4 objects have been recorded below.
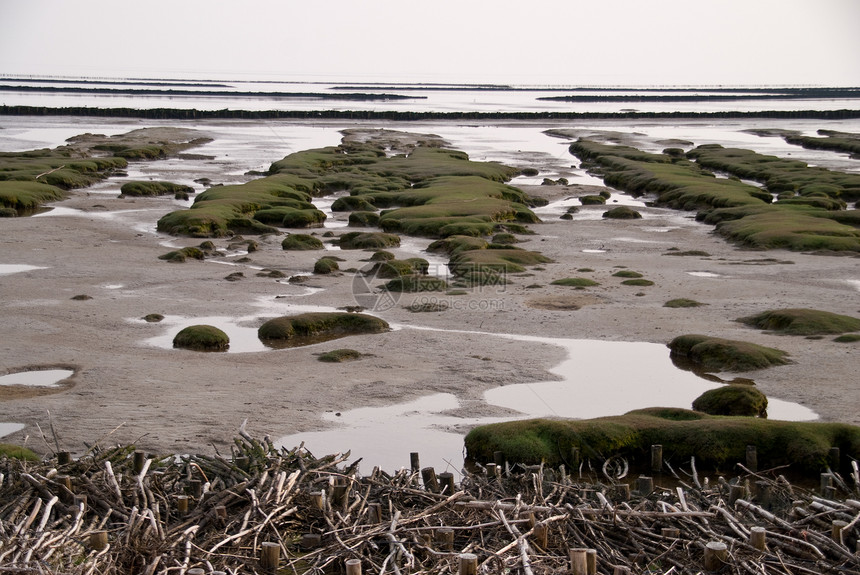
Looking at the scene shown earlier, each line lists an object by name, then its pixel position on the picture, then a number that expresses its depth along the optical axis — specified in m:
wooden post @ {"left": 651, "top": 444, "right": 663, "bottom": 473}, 18.56
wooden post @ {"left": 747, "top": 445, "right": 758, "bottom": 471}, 18.20
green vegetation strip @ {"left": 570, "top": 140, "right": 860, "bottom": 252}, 46.84
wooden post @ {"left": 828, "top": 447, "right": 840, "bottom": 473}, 18.58
